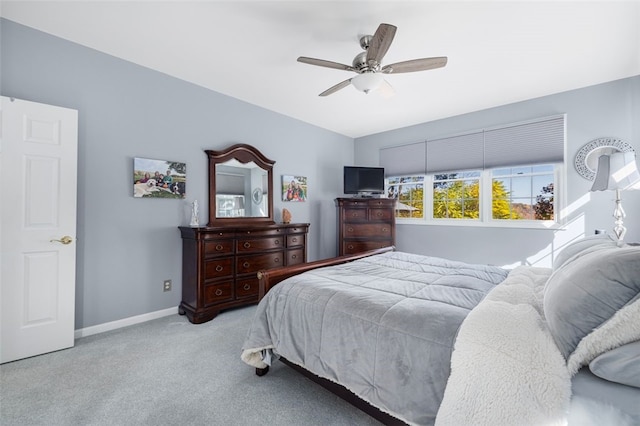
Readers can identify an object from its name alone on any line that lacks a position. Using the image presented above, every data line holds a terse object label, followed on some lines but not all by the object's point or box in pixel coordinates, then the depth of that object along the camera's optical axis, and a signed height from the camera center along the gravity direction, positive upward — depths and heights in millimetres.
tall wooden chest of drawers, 4594 -130
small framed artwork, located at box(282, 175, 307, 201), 4398 +468
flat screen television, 4914 +653
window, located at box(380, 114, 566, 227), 3652 +651
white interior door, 2152 -92
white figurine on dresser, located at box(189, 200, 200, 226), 3250 +12
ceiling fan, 2100 +1248
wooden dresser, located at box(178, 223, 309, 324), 2990 -568
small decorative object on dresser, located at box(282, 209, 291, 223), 4117 +2
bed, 832 -504
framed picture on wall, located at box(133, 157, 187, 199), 2938 +423
